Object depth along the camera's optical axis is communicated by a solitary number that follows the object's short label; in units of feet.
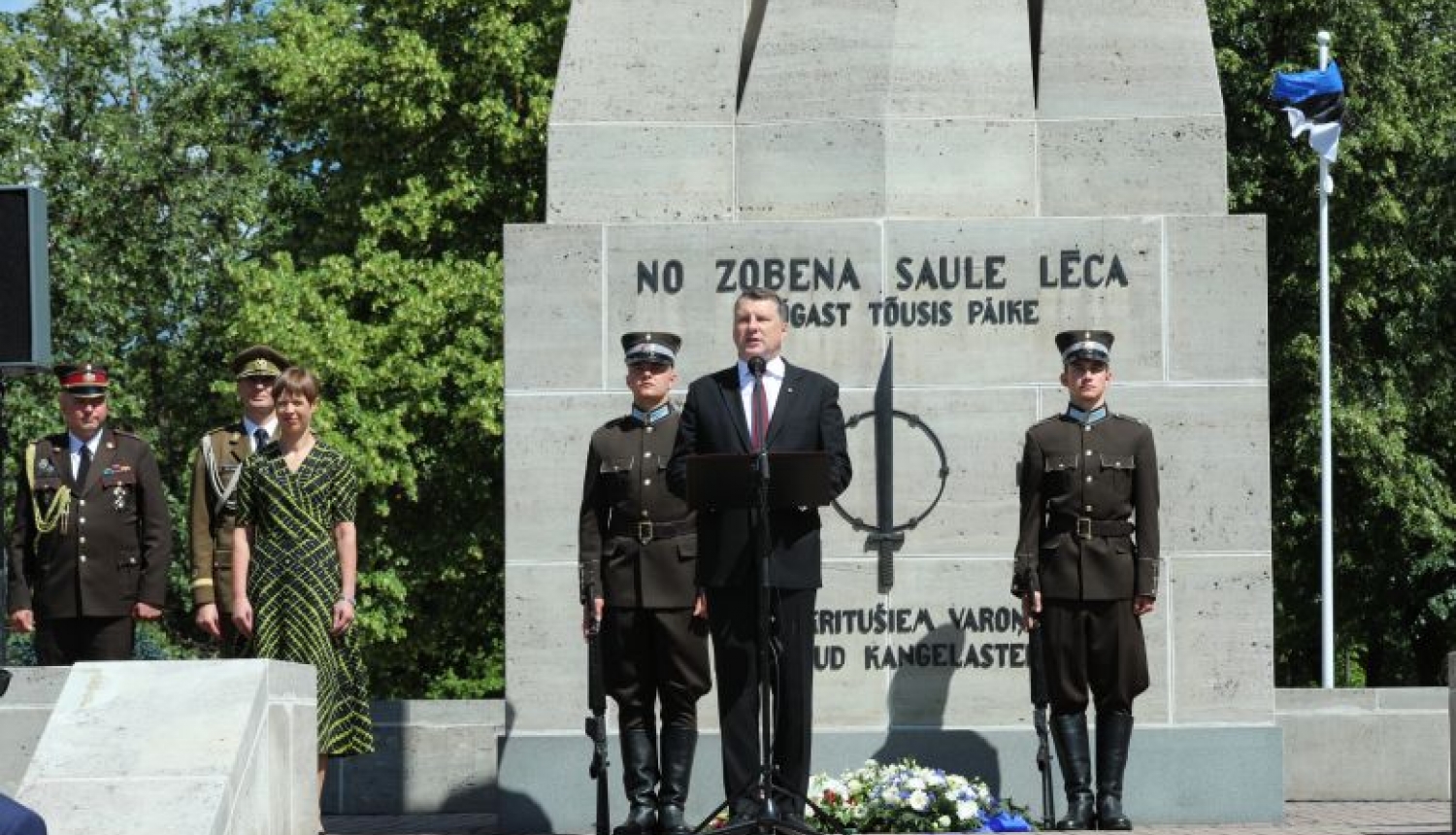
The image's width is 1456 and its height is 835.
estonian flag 73.56
